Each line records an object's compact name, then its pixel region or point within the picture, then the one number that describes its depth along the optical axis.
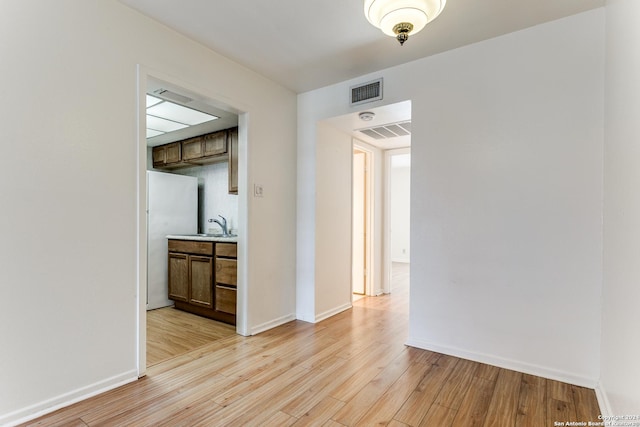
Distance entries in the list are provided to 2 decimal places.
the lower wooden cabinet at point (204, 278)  3.35
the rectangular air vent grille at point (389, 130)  3.58
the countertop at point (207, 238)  3.33
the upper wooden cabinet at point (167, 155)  4.61
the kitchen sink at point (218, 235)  4.38
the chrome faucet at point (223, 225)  4.45
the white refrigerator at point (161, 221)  3.95
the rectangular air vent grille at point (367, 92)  3.01
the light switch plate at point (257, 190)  3.12
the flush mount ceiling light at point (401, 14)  1.64
